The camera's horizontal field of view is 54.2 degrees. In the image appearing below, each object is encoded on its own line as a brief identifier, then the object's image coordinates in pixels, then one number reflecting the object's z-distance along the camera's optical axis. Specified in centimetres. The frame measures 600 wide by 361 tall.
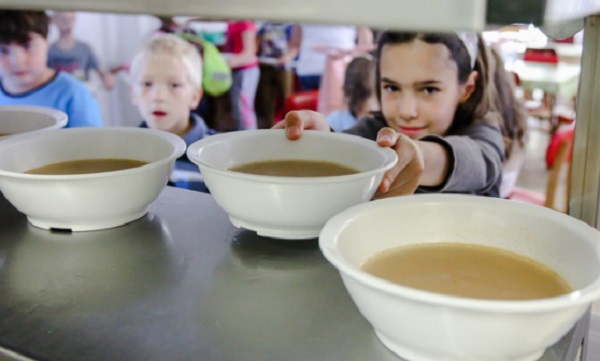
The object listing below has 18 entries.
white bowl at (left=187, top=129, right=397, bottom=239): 69
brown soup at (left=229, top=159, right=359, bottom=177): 82
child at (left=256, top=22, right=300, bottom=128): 231
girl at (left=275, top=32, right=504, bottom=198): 168
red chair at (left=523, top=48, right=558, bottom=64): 355
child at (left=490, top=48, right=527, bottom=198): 179
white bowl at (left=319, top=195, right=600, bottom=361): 46
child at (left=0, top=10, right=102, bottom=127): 234
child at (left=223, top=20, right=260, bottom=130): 237
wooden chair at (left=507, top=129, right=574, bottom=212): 205
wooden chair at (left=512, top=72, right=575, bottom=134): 370
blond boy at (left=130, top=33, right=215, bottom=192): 235
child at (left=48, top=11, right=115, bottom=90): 254
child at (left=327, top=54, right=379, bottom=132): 189
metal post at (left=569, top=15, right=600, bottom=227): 65
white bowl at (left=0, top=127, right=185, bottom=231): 75
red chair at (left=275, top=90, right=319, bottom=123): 226
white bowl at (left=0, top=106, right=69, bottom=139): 102
